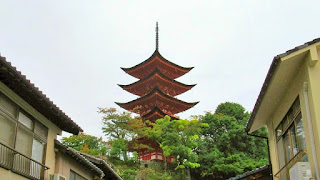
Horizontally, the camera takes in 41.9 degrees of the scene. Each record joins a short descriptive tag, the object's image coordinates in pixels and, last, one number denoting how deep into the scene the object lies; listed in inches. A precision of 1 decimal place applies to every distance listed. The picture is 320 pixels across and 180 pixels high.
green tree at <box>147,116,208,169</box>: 1412.4
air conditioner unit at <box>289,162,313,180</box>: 281.4
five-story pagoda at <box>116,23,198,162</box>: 1825.8
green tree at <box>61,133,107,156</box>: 1464.1
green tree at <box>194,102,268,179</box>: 1503.4
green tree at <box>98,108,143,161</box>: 1486.2
